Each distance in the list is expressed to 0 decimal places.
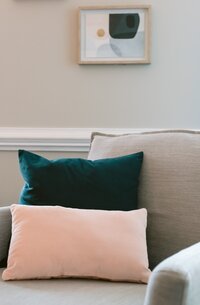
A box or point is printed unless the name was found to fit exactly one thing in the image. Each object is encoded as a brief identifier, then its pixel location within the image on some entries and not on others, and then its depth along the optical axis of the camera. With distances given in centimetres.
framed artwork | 349
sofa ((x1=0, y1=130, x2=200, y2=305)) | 239
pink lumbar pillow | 253
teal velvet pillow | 273
